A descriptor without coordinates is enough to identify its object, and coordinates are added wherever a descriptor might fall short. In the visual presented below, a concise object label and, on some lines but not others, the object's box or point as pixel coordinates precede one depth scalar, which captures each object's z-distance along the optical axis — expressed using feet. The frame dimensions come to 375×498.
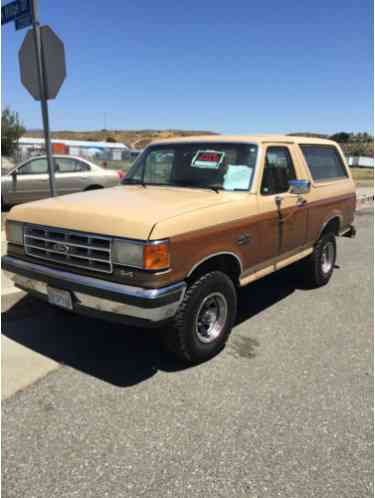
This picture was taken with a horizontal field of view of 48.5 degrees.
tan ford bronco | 9.75
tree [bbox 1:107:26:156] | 140.67
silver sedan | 33.58
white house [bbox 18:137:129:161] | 123.44
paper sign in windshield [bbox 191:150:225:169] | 13.60
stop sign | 16.10
